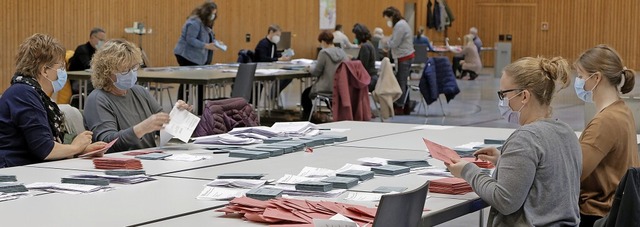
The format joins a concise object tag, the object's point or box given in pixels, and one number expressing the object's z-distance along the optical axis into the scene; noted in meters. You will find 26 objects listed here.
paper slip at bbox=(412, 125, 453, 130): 6.02
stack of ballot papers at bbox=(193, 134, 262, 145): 4.94
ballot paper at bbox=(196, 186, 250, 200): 3.35
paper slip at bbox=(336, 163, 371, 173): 4.05
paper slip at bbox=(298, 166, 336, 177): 3.85
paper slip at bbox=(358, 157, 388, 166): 4.27
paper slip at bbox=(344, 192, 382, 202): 3.37
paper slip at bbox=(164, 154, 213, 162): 4.37
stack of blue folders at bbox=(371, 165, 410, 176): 3.97
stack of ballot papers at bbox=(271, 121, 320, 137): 5.30
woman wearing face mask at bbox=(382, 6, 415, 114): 13.84
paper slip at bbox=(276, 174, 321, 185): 3.65
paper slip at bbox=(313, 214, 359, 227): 2.72
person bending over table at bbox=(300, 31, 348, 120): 11.41
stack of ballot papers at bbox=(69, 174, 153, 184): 3.69
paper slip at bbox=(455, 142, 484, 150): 4.87
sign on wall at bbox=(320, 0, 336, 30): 22.34
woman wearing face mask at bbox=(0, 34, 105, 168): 4.45
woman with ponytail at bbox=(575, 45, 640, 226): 4.09
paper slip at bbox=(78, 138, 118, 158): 4.41
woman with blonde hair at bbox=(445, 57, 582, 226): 3.24
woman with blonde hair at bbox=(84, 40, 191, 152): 5.00
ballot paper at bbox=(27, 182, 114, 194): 3.45
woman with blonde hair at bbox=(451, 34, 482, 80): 21.72
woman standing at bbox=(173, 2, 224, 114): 12.18
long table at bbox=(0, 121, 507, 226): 2.97
